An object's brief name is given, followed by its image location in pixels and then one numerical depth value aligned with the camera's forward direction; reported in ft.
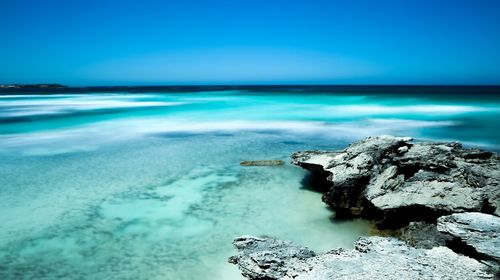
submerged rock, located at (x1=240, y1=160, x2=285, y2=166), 28.45
